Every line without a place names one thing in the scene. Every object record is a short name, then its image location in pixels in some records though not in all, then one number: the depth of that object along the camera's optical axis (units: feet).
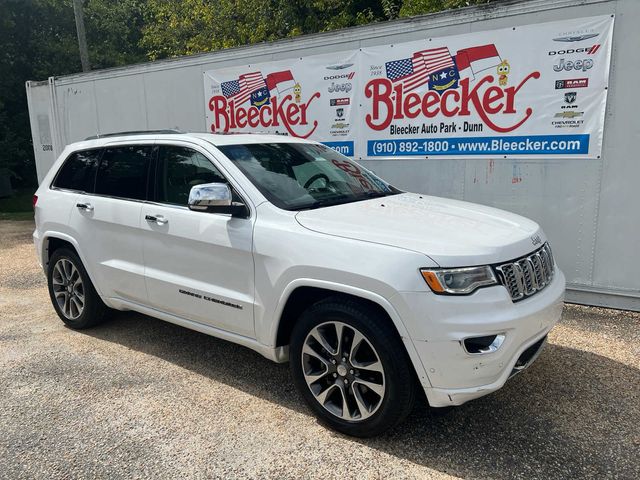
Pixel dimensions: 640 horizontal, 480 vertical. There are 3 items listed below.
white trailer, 16.29
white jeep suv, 8.99
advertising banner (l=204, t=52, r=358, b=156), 21.53
